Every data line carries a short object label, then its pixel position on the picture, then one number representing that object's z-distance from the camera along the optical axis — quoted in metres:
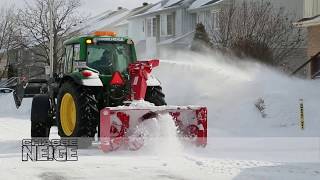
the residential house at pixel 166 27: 40.56
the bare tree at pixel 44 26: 39.72
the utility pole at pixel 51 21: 30.58
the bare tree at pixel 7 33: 50.50
